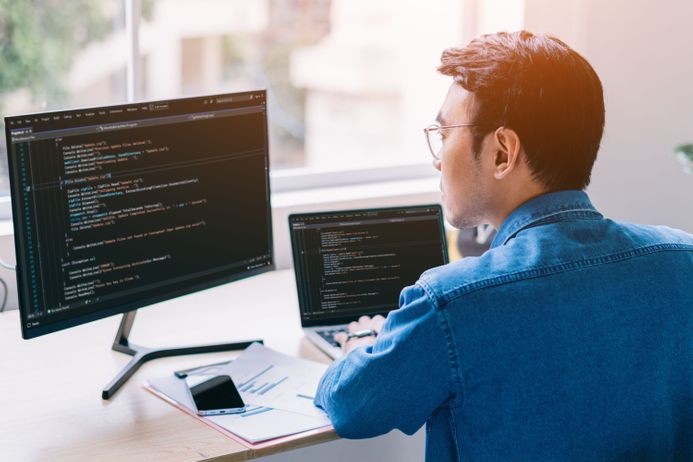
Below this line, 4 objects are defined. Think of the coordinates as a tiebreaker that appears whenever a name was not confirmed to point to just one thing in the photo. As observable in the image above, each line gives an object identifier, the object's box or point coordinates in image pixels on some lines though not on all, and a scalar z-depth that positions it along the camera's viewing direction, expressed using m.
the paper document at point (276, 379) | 1.64
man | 1.28
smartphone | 1.61
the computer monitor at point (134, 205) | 1.59
